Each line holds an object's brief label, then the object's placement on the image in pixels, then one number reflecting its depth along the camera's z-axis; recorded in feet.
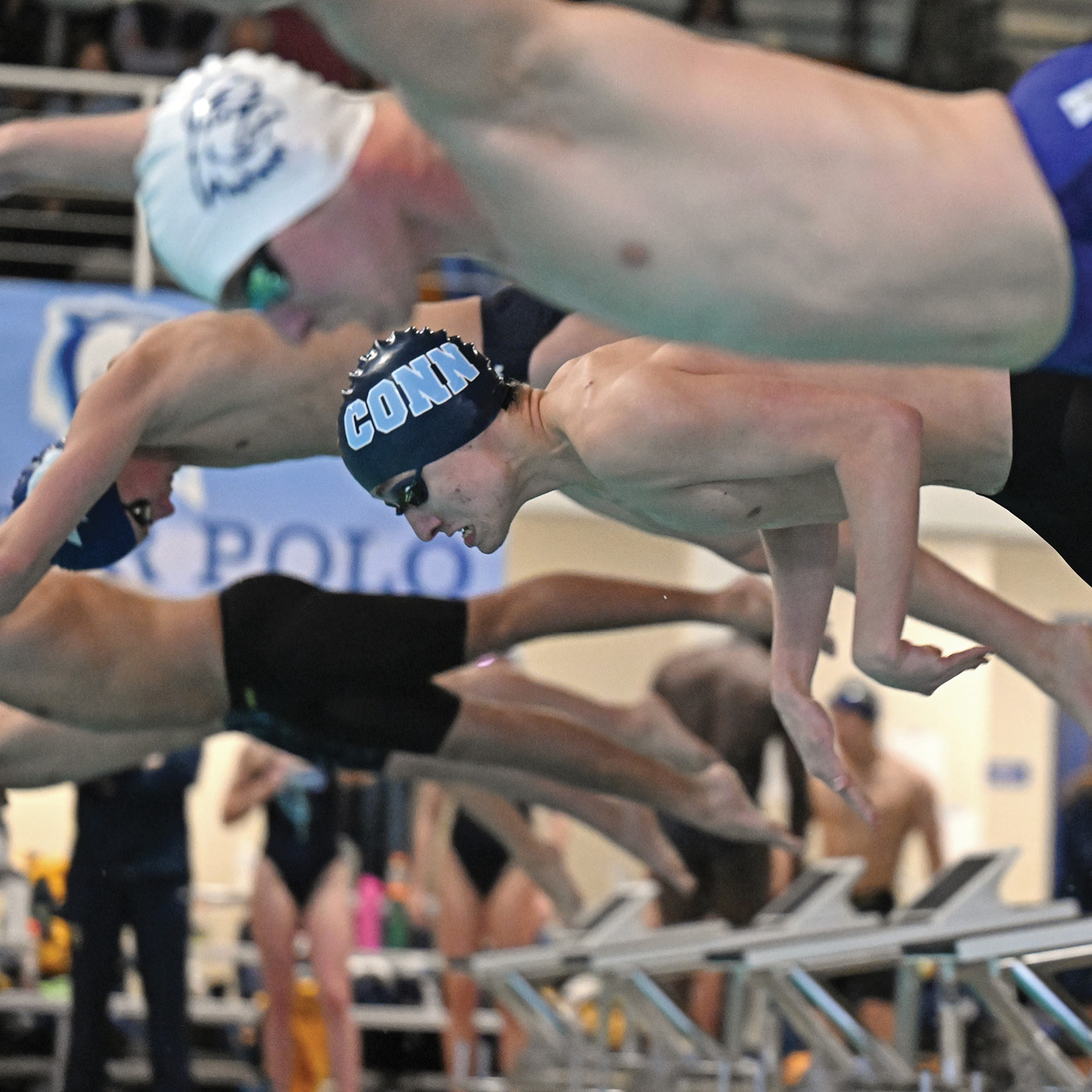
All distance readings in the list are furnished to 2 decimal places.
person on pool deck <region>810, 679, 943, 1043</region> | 51.78
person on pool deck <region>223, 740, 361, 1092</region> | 49.14
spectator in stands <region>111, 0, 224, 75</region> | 60.23
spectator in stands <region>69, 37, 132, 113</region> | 56.44
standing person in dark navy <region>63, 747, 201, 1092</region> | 39.06
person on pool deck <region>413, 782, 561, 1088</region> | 54.65
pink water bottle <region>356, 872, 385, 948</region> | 66.74
